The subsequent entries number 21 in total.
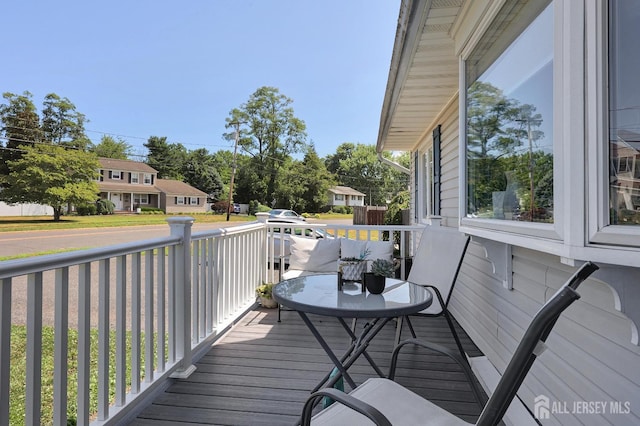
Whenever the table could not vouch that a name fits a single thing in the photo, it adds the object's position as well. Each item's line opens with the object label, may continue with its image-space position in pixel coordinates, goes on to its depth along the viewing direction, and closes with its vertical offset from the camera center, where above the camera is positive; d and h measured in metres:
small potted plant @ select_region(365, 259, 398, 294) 2.15 -0.39
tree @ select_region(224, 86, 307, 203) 34.41 +8.29
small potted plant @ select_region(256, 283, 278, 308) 4.06 -0.96
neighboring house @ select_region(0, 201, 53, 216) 27.66 +0.31
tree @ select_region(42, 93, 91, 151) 33.34 +8.96
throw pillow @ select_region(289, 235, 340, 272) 4.06 -0.48
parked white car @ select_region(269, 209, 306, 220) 25.47 +0.04
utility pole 28.42 +4.00
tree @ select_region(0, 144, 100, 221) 24.86 +2.51
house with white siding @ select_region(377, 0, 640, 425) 0.95 +0.16
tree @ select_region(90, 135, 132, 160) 42.79 +8.10
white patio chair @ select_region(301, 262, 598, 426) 0.79 -0.55
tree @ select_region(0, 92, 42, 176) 29.04 +7.85
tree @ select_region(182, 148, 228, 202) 44.47 +5.02
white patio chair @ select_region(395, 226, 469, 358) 2.68 -0.42
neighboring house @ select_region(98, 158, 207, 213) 34.69 +2.49
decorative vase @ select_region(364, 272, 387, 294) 2.14 -0.43
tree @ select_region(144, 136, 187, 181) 45.72 +7.13
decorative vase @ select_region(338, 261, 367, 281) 2.33 -0.38
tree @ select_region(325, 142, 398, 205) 46.19 +5.39
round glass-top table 1.77 -0.49
